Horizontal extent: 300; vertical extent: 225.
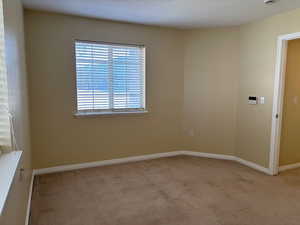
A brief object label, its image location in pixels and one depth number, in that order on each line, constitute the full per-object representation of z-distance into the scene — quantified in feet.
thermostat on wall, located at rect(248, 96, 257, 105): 11.86
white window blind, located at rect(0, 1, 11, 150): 4.77
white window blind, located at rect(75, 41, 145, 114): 11.59
